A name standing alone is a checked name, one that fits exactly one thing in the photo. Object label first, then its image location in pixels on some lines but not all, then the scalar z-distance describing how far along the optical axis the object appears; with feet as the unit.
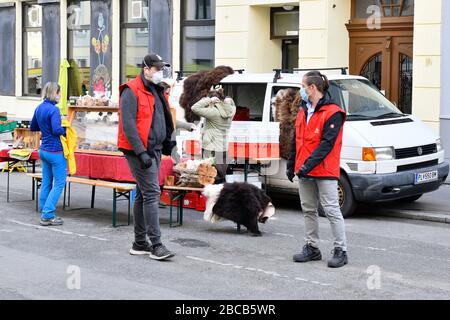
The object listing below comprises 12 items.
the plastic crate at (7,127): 65.19
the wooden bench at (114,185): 35.04
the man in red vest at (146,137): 28.76
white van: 38.27
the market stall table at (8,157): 43.29
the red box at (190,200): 40.75
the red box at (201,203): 40.36
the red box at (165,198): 40.62
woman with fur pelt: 39.68
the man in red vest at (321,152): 27.73
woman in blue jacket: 36.11
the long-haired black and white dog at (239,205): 34.09
